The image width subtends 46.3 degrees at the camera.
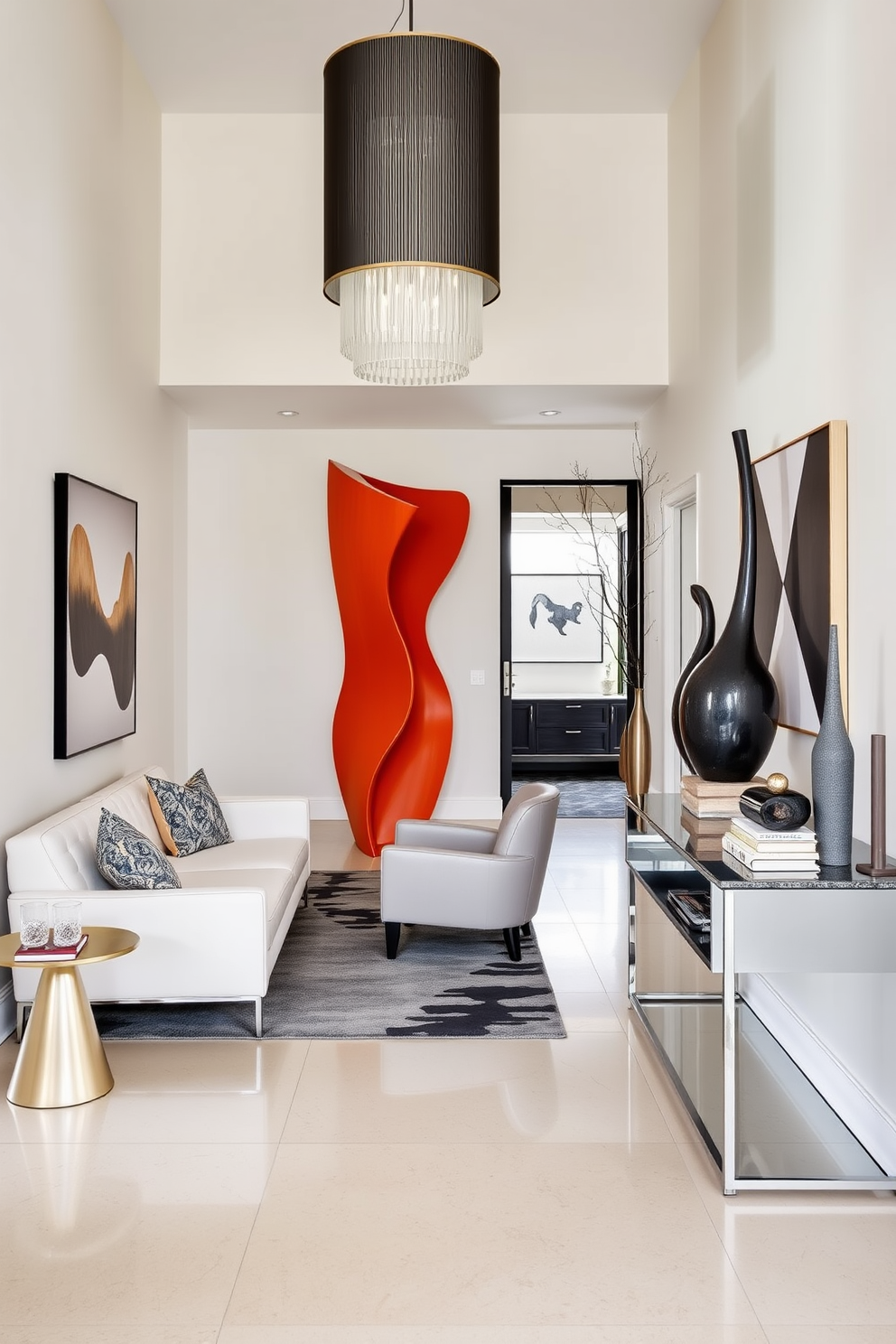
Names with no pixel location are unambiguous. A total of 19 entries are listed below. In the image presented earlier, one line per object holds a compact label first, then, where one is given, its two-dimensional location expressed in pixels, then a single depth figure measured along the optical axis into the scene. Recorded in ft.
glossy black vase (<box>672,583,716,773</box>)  11.21
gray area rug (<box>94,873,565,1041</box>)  11.57
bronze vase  20.07
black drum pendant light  11.17
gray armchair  13.47
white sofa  10.98
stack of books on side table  9.50
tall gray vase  8.37
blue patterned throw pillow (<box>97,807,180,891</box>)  11.48
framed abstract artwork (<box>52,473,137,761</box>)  13.37
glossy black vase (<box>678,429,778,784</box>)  10.28
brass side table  9.59
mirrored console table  8.05
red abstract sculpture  20.31
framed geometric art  10.45
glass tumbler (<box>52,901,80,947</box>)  9.68
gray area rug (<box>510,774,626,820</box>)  25.63
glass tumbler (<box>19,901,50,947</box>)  9.76
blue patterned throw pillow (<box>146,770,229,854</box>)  14.60
